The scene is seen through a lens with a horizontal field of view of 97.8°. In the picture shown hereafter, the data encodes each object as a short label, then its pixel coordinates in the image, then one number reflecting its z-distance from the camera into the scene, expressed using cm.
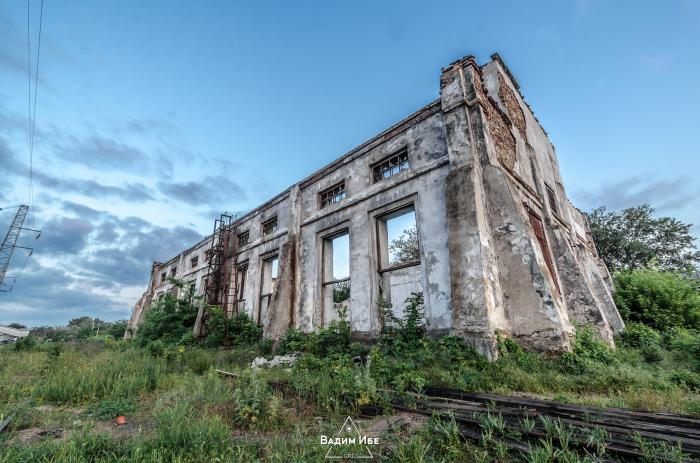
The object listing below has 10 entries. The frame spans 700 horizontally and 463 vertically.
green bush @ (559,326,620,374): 494
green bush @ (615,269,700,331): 892
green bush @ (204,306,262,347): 1123
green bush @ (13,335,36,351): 1162
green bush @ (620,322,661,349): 738
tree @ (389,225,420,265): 2258
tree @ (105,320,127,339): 2370
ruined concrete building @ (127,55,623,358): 613
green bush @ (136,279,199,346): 1248
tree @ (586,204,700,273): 1814
